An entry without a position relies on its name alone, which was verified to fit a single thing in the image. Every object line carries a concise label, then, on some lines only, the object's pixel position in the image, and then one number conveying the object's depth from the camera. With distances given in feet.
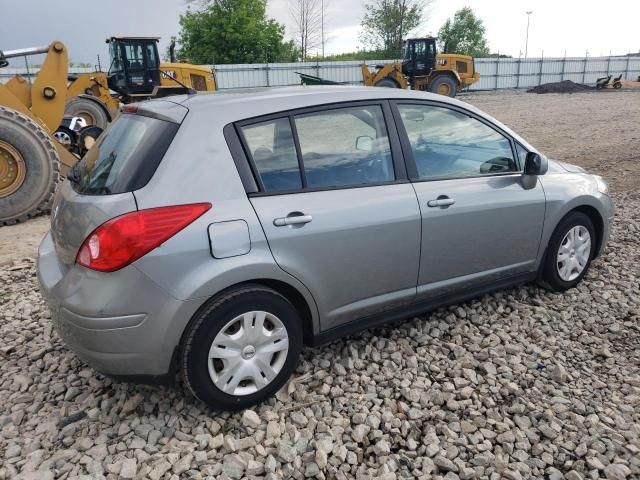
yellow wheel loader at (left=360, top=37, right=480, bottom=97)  84.28
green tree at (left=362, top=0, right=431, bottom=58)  156.25
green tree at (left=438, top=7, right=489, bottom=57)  214.75
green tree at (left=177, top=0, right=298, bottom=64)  142.82
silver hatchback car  8.06
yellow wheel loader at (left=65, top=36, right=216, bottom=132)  45.65
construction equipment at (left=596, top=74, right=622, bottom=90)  116.37
